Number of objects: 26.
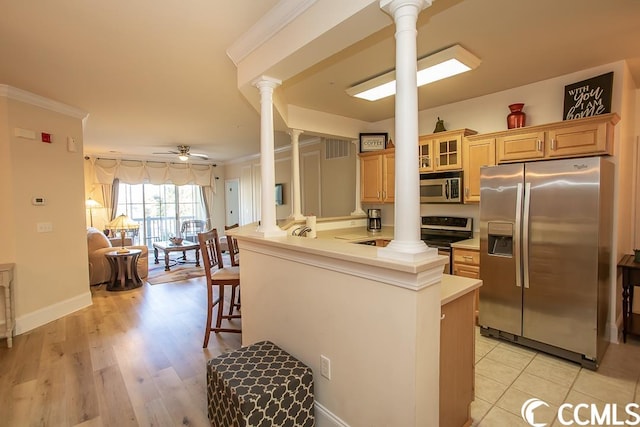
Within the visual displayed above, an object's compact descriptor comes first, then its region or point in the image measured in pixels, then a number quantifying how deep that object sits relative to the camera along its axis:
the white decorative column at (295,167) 4.06
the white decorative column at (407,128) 1.41
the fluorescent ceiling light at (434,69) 2.47
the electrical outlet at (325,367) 1.77
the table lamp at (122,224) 4.82
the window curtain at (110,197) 7.50
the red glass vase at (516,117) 3.29
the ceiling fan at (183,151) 6.68
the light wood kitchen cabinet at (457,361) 1.60
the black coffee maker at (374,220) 4.59
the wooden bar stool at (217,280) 3.00
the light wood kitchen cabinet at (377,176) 4.39
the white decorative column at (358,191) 4.83
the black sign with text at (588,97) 2.83
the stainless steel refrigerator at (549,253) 2.46
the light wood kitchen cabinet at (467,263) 3.26
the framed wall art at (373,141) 4.66
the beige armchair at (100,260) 5.21
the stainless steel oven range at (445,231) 3.64
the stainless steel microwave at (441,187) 3.72
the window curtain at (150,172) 7.50
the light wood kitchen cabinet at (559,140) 2.72
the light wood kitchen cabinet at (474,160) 3.42
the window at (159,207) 8.06
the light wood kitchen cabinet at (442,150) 3.66
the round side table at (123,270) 4.98
